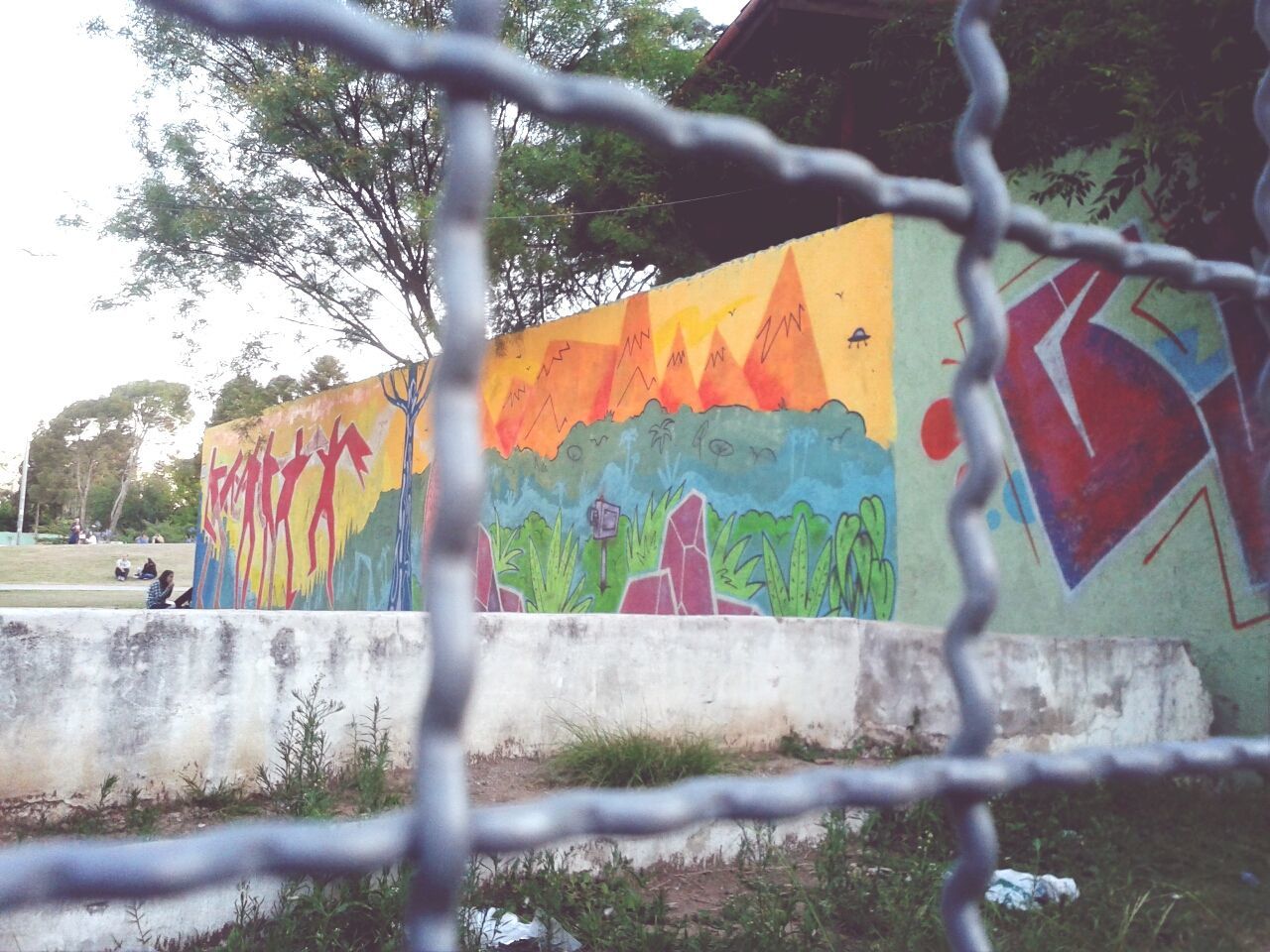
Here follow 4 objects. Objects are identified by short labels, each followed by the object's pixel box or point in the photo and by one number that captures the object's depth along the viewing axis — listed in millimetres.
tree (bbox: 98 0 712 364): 9461
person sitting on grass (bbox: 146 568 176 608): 9875
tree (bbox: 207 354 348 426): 11523
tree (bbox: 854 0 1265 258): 4082
